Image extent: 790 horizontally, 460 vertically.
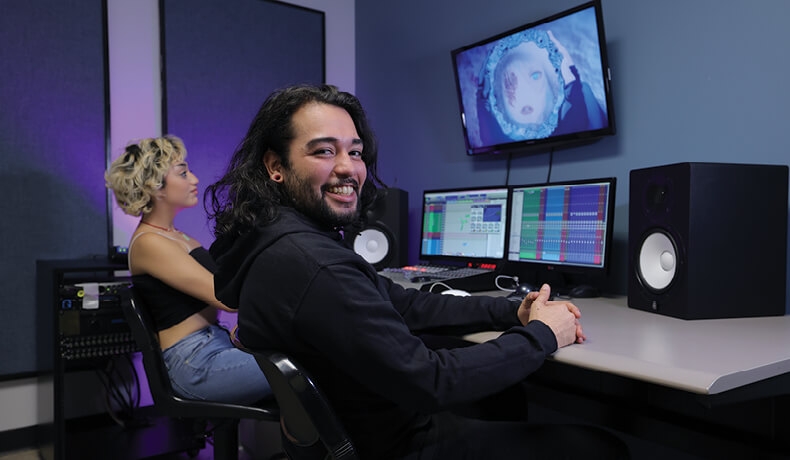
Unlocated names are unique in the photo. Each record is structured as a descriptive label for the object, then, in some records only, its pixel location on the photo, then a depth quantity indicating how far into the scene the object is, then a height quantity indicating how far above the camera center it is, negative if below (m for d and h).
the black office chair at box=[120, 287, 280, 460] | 1.44 -0.50
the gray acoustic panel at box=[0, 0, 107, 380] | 2.46 +0.30
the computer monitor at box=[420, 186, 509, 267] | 2.19 -0.05
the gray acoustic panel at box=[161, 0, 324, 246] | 2.86 +0.79
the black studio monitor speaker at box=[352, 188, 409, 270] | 2.59 -0.10
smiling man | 0.92 -0.19
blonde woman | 1.62 -0.22
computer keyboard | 2.01 -0.23
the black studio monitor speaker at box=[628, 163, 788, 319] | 1.38 -0.07
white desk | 0.93 -0.27
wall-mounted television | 1.93 +0.48
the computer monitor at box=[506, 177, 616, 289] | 1.79 -0.07
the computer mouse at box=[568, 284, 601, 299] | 1.83 -0.26
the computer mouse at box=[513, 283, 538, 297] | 1.68 -0.24
